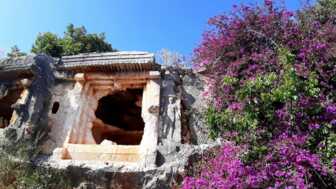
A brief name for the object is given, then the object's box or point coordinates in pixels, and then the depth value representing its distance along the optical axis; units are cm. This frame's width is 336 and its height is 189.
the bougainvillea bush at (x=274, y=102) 511
